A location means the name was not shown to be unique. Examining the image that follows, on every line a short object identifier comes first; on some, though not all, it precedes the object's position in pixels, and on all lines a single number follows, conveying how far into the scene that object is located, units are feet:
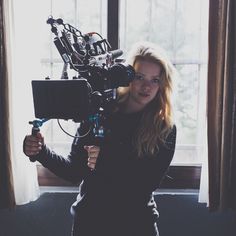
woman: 3.59
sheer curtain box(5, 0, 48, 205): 5.96
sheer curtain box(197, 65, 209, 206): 6.13
